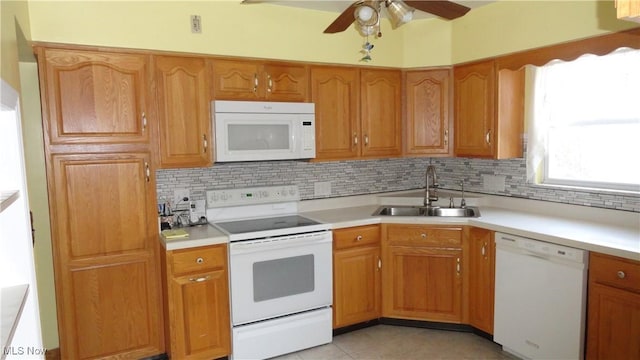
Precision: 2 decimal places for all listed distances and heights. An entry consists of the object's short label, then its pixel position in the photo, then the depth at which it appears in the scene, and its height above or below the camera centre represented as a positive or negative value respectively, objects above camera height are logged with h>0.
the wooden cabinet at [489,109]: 3.19 +0.29
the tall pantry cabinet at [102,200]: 2.51 -0.27
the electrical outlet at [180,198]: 3.09 -0.31
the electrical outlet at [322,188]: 3.63 -0.31
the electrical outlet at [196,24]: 2.78 +0.85
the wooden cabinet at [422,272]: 3.15 -0.93
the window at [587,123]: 2.71 +0.15
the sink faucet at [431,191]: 3.58 -0.38
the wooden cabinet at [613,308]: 2.14 -0.85
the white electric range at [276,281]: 2.77 -0.87
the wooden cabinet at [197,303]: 2.64 -0.93
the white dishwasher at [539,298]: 2.39 -0.92
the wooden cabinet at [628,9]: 1.29 +0.41
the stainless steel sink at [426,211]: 3.38 -0.51
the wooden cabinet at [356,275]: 3.14 -0.93
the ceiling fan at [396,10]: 1.92 +0.66
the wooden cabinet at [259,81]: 2.91 +0.51
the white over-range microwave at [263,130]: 2.88 +0.16
